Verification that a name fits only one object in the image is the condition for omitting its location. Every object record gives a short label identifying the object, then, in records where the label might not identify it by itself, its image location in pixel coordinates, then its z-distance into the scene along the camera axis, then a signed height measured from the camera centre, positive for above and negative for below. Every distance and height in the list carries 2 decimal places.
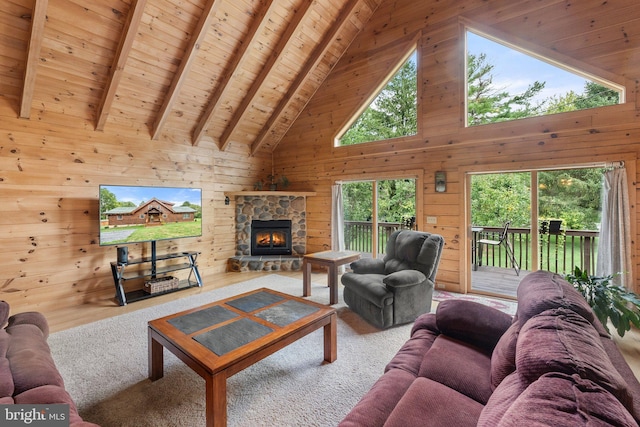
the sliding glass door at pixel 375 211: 5.05 -0.07
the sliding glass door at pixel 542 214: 3.70 -0.13
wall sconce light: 4.42 +0.39
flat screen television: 3.99 -0.05
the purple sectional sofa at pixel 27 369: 1.33 -0.85
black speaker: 4.06 -0.63
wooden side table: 3.93 -0.79
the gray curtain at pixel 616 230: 3.23 -0.29
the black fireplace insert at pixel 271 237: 6.07 -0.61
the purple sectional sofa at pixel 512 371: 0.73 -0.64
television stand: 4.05 -0.95
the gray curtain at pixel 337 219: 5.67 -0.22
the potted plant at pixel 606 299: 2.50 -0.86
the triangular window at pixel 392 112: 4.87 +1.72
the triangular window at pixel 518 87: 3.50 +1.59
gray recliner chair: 3.12 -0.88
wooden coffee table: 1.68 -0.90
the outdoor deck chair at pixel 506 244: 4.86 -0.68
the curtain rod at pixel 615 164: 3.25 +0.46
